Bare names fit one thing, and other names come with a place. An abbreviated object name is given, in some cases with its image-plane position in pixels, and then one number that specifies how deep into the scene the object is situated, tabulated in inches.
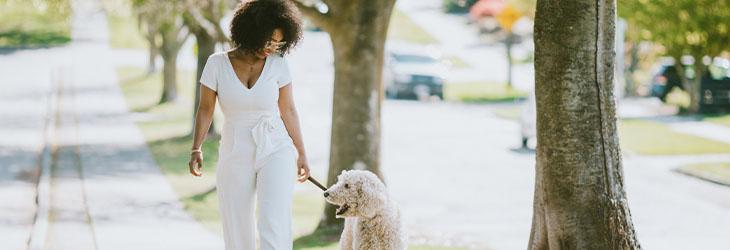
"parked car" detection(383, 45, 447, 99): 1462.8
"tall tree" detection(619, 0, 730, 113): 1201.4
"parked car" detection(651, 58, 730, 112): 1272.1
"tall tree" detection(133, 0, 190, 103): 1161.7
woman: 261.6
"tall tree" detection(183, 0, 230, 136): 824.1
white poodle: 270.2
